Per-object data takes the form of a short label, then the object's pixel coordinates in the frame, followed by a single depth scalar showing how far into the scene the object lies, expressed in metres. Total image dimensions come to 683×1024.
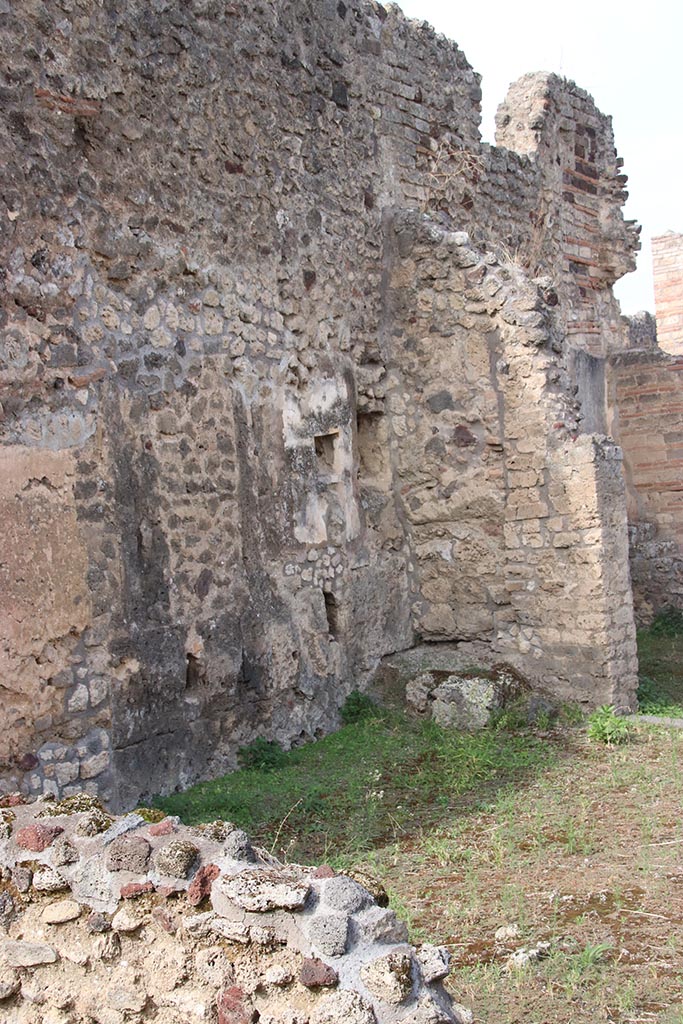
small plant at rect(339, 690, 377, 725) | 7.25
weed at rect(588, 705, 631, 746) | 6.77
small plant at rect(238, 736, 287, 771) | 6.34
